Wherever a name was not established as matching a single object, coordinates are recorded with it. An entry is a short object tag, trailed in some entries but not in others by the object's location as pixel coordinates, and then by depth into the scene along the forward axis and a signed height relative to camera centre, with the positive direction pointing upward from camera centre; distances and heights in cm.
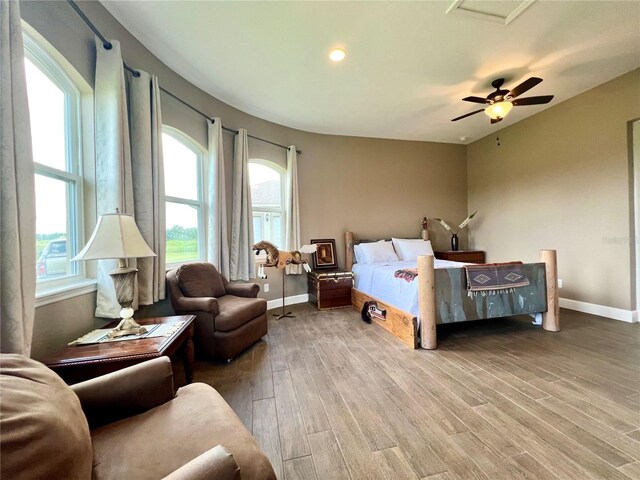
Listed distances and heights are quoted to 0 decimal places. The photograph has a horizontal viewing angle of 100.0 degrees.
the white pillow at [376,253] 445 -27
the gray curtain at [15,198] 118 +22
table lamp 154 -5
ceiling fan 302 +152
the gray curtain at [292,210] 434 +46
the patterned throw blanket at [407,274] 297 -44
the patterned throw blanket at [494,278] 286 -48
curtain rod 174 +150
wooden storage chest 421 -81
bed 271 -72
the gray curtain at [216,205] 321 +43
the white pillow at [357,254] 458 -29
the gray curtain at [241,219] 355 +28
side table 138 -60
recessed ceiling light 264 +184
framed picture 465 -30
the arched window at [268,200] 424 +63
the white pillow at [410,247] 466 -21
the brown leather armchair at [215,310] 245 -67
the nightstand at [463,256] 507 -40
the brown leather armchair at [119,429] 68 -63
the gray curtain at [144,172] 225 +59
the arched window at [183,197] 300 +52
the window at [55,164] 167 +54
